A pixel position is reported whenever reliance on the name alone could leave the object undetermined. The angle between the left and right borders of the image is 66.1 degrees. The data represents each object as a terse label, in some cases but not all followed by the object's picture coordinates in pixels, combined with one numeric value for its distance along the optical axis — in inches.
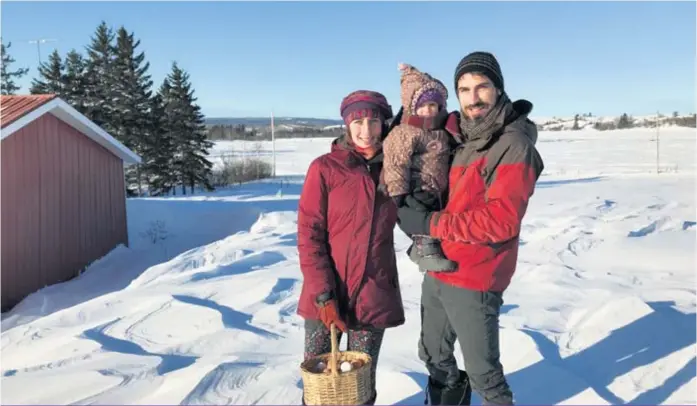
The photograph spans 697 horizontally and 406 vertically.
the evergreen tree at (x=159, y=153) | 1026.1
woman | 99.2
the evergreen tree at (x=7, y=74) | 1273.6
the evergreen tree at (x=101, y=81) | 958.4
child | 94.1
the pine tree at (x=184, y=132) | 1103.0
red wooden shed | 352.8
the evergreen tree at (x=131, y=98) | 985.5
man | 84.7
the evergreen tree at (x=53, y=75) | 929.5
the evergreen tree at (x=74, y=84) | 939.3
